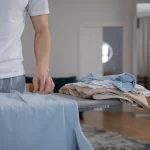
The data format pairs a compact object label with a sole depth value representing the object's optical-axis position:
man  2.78
